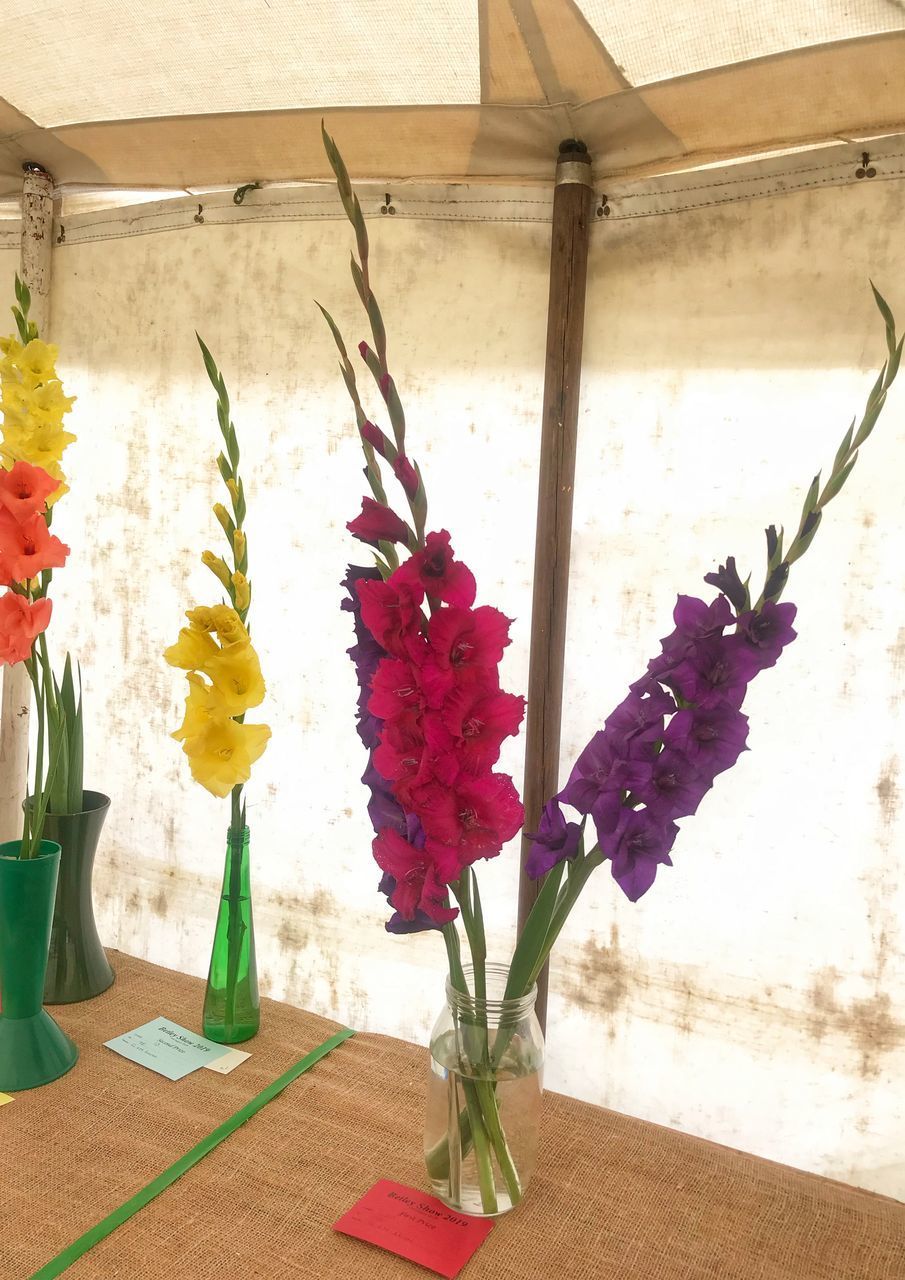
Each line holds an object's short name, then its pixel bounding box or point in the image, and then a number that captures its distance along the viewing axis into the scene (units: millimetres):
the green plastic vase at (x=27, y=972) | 979
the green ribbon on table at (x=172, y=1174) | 789
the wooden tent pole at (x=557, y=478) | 1419
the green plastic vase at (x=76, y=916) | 1188
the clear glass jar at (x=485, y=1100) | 809
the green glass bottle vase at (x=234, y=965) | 1104
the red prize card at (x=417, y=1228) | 809
